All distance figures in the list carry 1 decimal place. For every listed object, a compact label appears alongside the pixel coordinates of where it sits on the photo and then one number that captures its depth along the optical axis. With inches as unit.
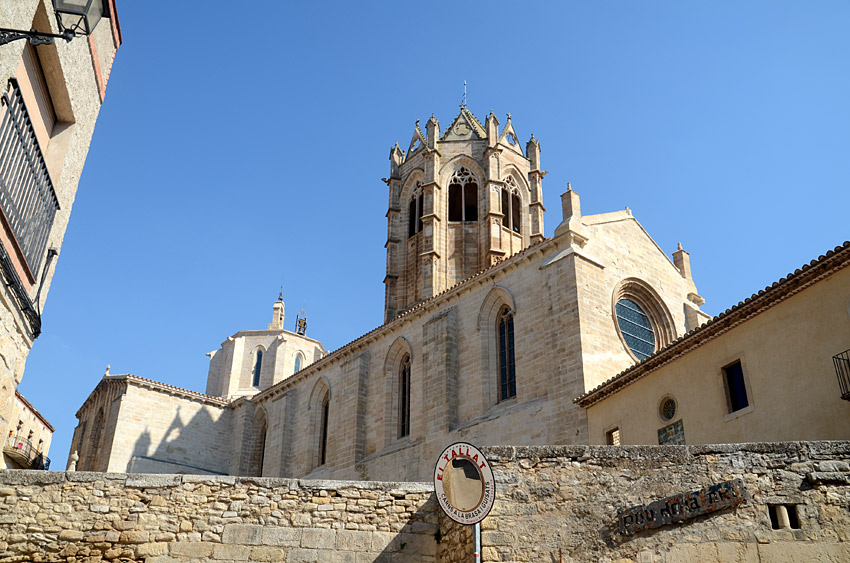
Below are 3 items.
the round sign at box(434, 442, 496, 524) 275.1
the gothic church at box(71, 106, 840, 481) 775.1
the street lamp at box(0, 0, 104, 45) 277.0
